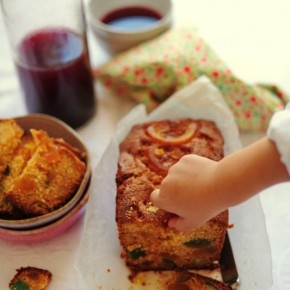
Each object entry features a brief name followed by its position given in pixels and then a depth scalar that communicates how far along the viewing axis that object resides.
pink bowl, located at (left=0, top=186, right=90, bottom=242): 1.03
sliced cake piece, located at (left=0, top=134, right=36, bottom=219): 1.02
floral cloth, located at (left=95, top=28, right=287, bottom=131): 1.28
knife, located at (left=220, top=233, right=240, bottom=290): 0.99
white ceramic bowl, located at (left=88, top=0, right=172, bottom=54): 1.38
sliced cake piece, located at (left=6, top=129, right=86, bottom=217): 1.01
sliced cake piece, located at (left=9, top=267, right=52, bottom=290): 1.00
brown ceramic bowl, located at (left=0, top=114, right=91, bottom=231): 1.01
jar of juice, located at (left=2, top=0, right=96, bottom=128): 1.23
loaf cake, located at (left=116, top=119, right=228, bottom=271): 0.97
